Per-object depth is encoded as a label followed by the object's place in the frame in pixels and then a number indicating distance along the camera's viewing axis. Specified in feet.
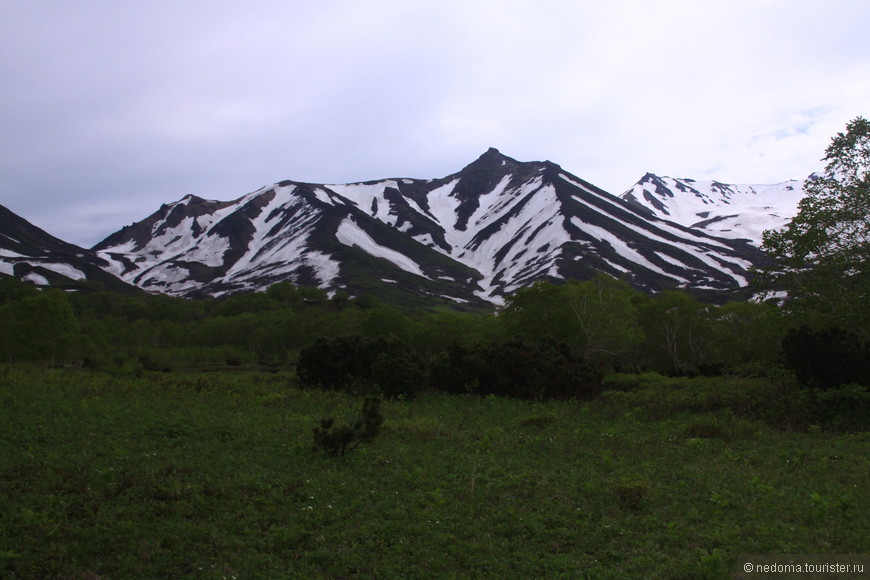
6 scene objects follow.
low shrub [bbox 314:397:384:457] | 39.73
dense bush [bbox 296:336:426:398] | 85.15
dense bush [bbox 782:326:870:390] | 60.80
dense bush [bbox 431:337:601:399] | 80.59
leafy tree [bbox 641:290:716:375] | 157.58
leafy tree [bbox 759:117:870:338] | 66.54
